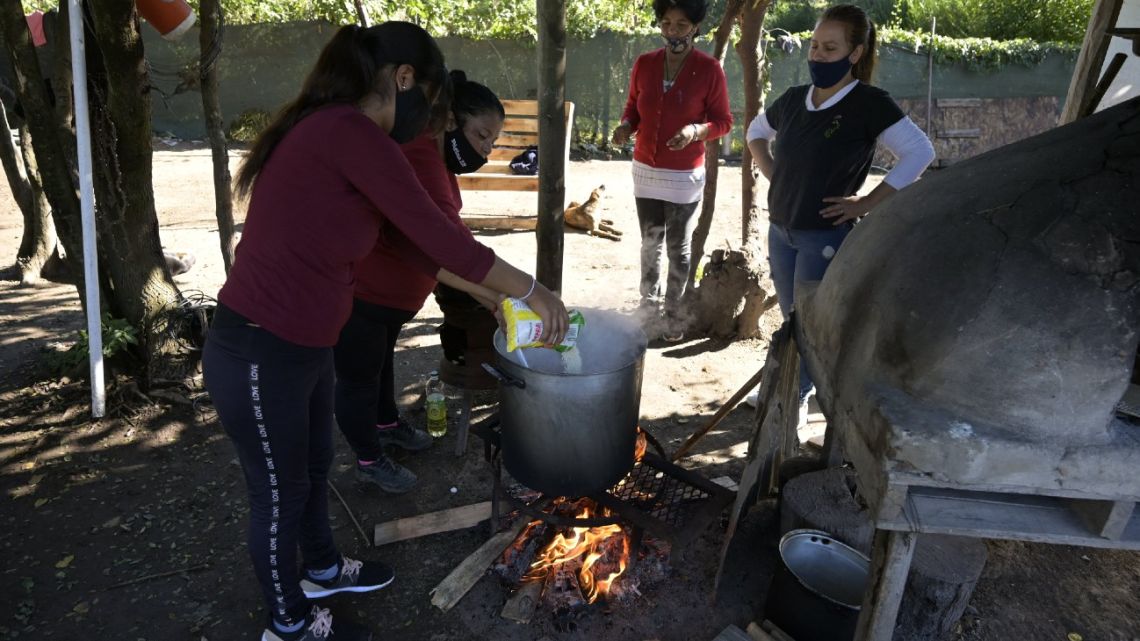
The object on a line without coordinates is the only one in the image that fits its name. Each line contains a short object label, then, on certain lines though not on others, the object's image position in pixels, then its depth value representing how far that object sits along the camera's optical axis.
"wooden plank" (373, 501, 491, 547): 3.12
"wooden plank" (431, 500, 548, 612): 2.77
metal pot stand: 2.69
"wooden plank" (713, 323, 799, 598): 2.59
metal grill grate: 3.02
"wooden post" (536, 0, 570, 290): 3.61
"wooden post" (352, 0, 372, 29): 5.30
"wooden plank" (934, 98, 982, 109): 15.25
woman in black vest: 3.21
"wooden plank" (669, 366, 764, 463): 3.40
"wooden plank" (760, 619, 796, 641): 2.55
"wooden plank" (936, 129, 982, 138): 15.20
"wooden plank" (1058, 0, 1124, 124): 4.01
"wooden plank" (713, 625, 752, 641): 2.56
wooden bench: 9.55
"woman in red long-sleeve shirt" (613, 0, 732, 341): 4.47
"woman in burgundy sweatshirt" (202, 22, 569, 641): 1.86
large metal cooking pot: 2.46
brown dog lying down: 8.56
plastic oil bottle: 3.94
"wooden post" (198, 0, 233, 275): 4.61
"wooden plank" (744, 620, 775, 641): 2.56
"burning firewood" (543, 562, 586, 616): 2.75
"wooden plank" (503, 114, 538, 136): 9.78
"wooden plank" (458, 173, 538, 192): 8.68
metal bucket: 2.38
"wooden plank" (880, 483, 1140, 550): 1.67
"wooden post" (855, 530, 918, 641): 1.80
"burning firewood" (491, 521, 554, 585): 2.87
